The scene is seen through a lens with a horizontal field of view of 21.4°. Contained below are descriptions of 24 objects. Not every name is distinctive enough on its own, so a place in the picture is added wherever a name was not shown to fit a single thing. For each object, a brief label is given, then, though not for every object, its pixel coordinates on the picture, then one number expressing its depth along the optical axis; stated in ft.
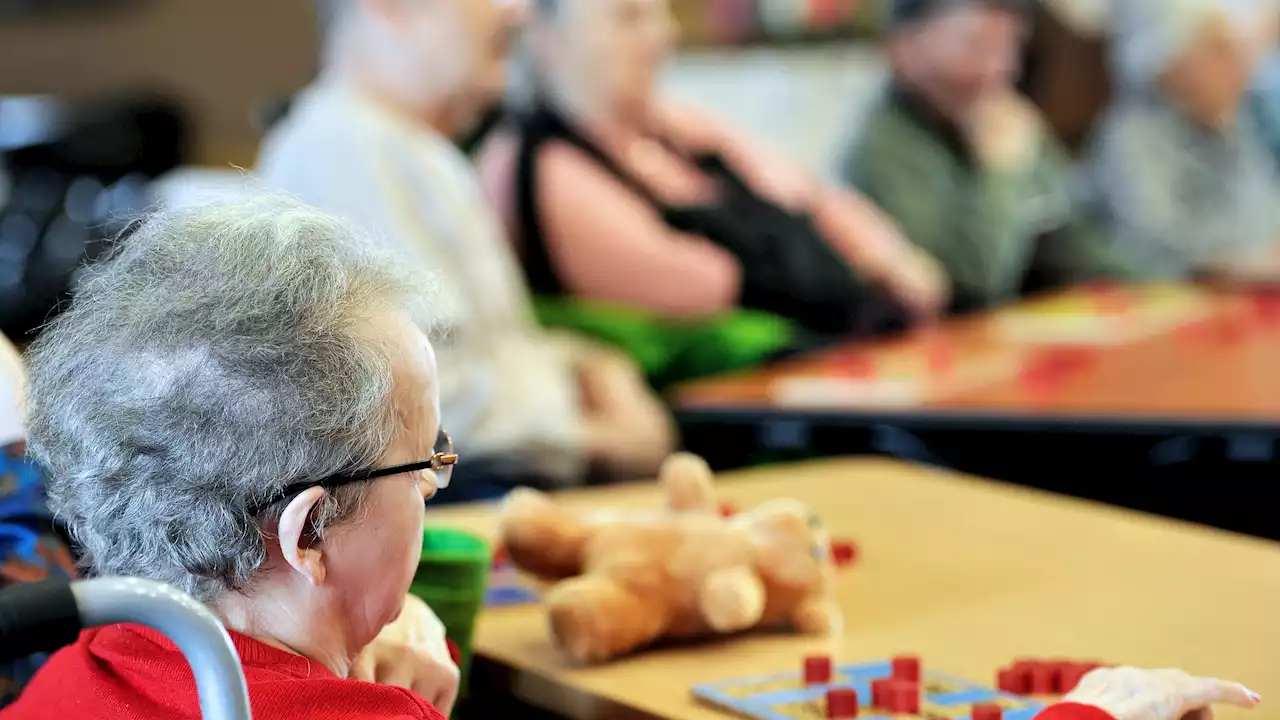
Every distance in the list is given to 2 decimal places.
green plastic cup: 7.17
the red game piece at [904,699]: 6.83
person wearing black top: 13.27
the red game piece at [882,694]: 6.84
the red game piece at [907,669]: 6.99
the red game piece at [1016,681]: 6.93
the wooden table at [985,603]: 7.13
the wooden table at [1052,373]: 10.36
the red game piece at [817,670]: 7.01
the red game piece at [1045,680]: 6.92
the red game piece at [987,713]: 6.71
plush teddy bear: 7.17
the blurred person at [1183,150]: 19.71
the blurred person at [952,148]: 17.17
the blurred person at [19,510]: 7.25
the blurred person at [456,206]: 10.29
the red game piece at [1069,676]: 6.91
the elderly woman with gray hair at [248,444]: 6.21
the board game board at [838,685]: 6.81
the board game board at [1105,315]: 13.67
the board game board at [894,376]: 10.76
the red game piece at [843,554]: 8.08
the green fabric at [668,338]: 12.65
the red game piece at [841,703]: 6.79
